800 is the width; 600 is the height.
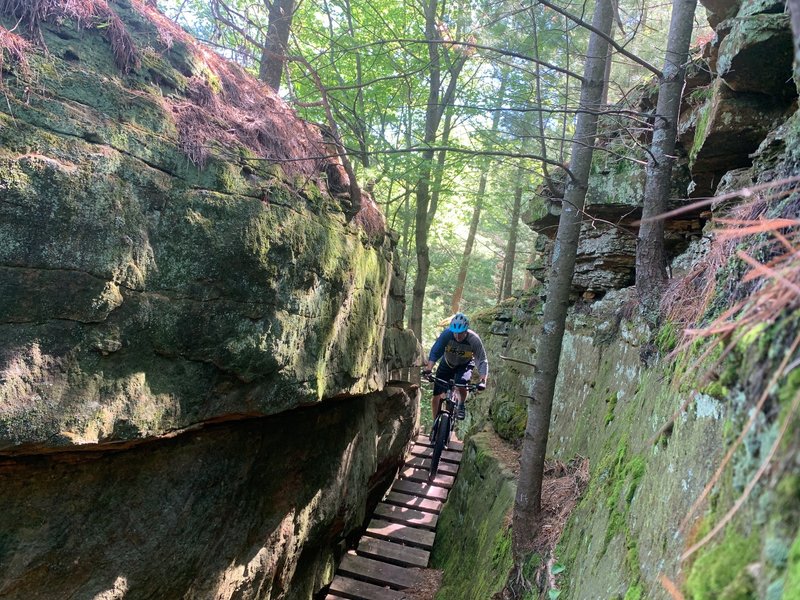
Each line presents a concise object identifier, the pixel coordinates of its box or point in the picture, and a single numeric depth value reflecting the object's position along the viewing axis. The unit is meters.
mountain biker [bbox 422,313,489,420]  7.53
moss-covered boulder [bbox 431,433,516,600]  5.35
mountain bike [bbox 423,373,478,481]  7.73
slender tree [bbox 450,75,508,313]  17.80
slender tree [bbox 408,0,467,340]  12.99
